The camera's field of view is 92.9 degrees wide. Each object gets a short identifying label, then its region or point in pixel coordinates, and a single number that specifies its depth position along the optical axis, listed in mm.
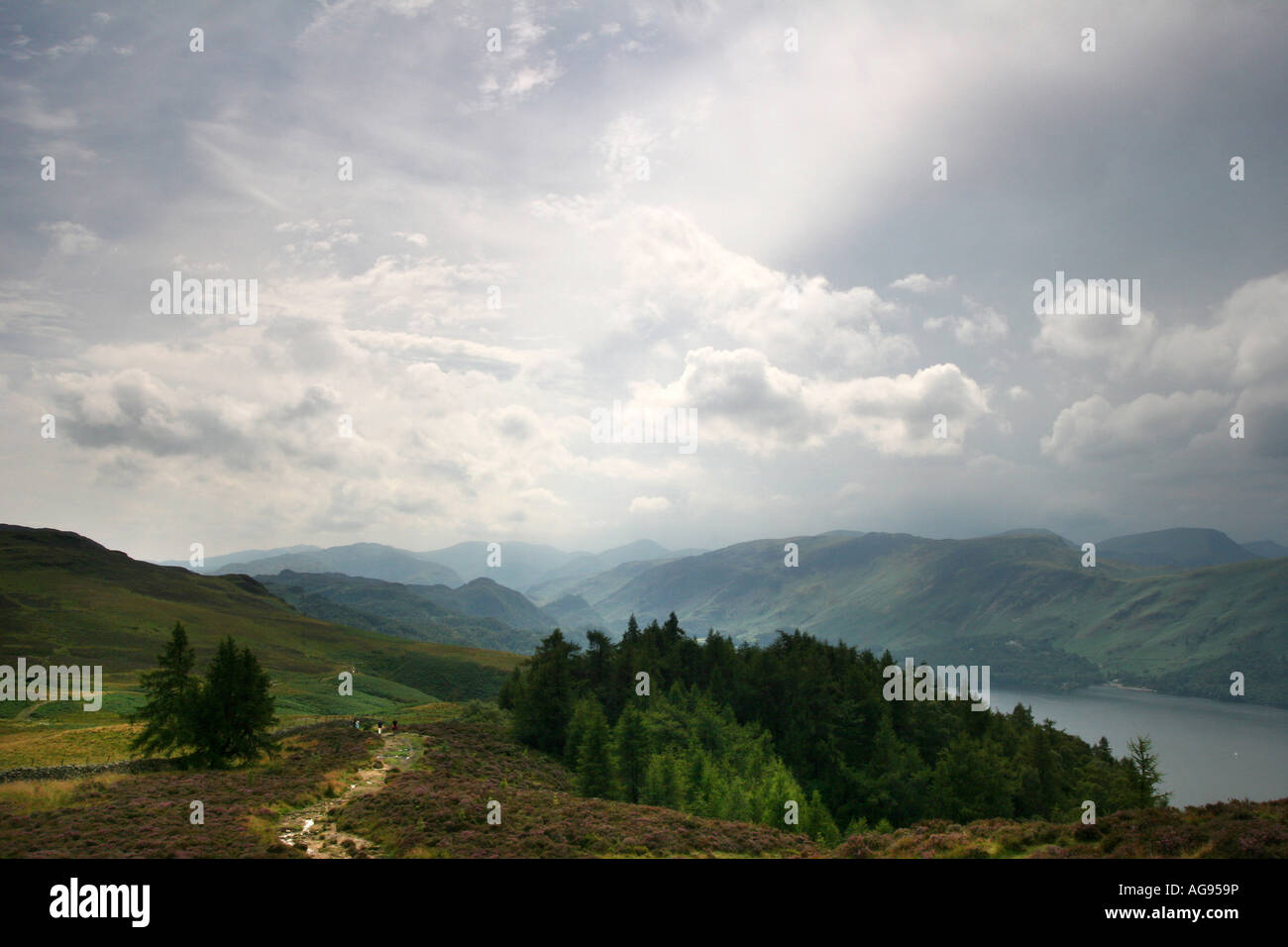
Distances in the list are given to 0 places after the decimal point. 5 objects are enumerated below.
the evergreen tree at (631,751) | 57875
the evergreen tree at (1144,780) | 47344
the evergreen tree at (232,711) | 47906
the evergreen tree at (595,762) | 52969
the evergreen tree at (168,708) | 47312
